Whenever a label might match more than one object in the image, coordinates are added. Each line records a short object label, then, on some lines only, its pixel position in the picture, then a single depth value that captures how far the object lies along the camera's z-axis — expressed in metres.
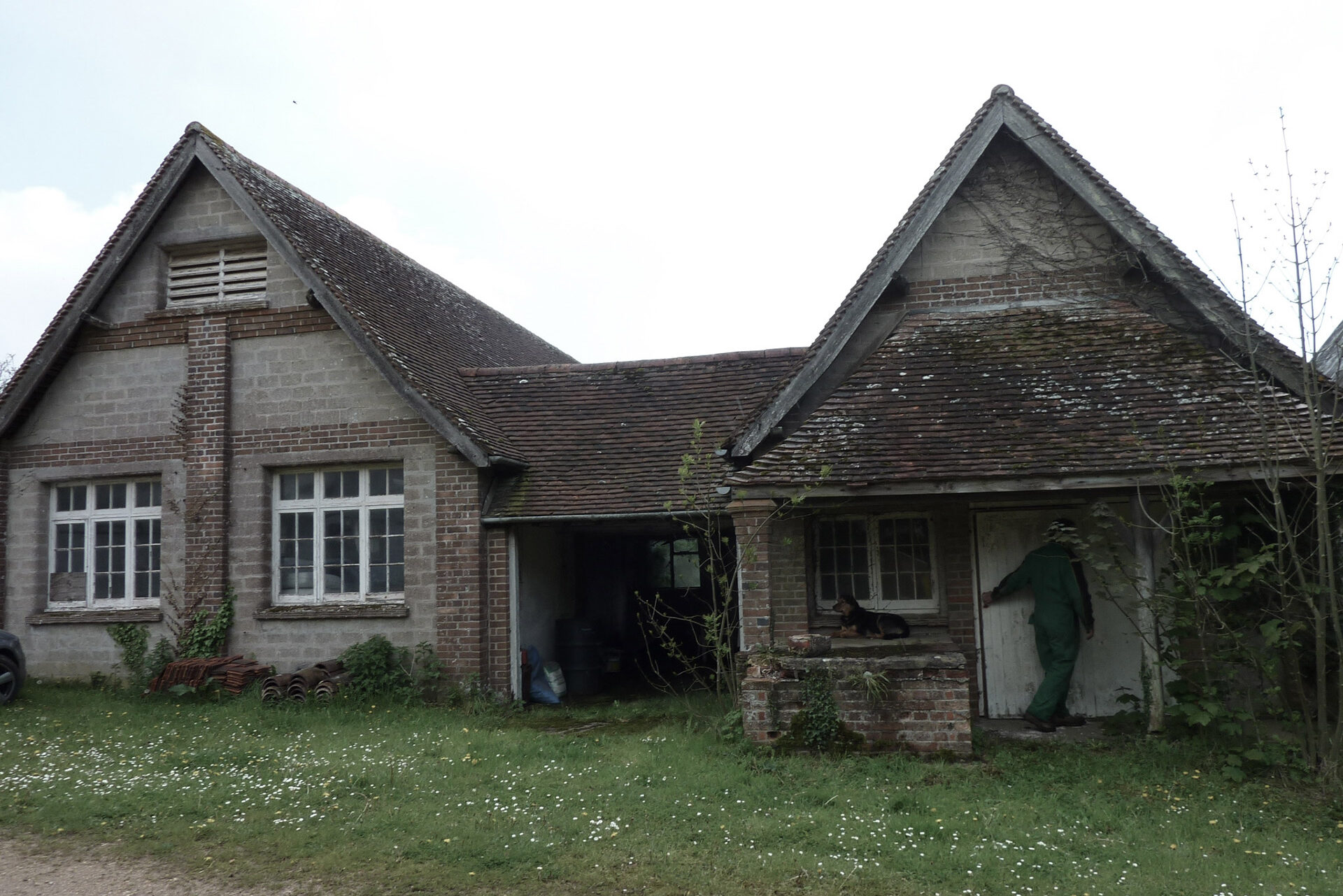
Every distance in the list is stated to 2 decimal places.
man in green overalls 9.14
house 9.22
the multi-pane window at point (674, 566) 17.16
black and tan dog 9.91
